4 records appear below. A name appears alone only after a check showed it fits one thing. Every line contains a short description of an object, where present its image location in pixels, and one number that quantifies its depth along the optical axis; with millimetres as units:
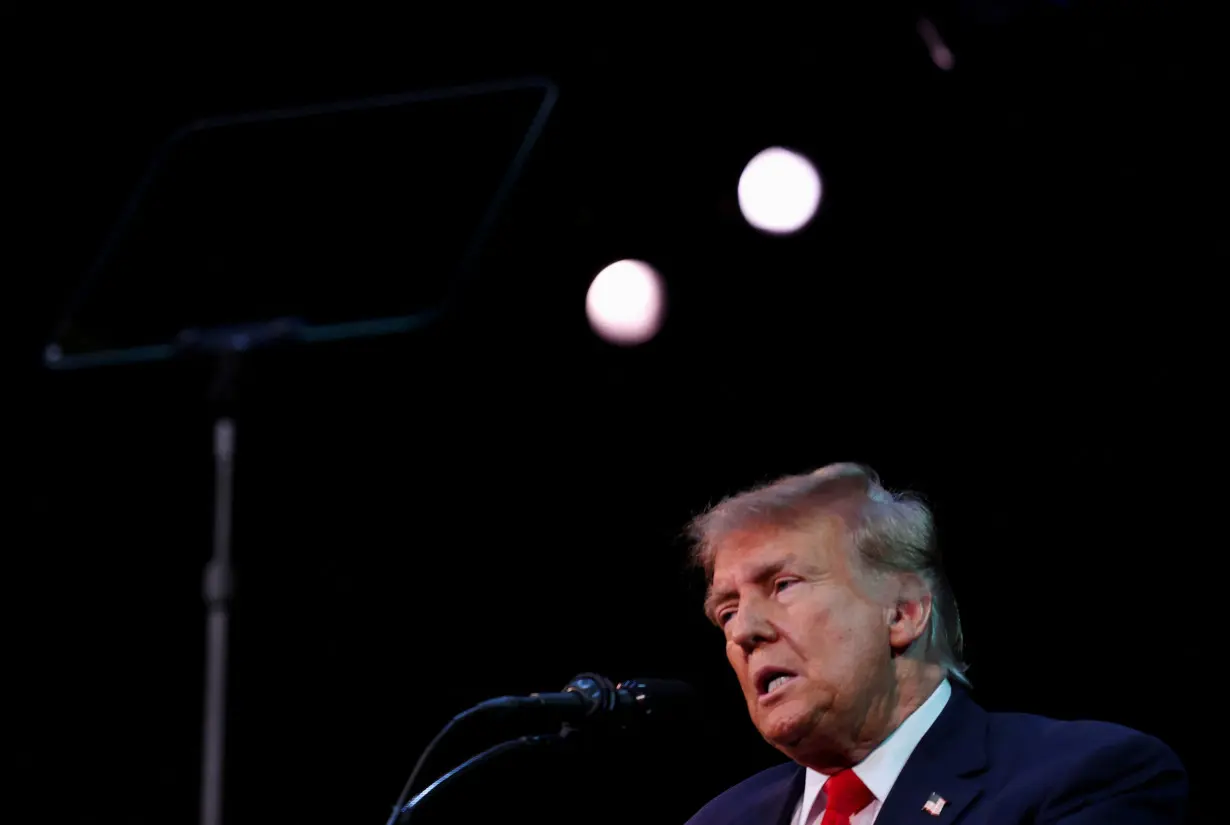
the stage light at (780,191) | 8789
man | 5641
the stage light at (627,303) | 9516
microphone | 4996
